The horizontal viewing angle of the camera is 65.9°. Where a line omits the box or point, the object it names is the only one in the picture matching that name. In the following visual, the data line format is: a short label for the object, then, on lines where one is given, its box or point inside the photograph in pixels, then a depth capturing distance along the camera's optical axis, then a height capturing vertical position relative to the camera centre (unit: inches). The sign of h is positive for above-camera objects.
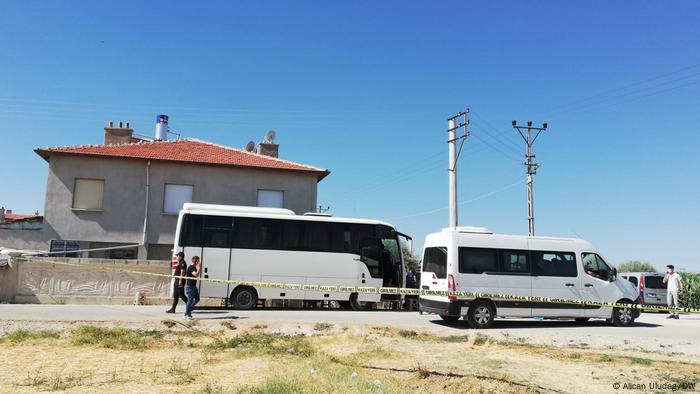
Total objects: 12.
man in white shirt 741.3 -13.1
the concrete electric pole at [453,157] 1059.9 +236.9
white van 546.3 -2.0
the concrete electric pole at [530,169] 1256.8 +258.8
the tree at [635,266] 2491.4 +52.6
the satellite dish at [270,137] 1227.9 +294.9
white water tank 1315.2 +331.2
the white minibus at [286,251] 690.2 +21.7
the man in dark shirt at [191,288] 554.3 -24.0
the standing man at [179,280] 608.1 -17.5
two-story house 960.9 +139.0
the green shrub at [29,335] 390.0 -55.4
